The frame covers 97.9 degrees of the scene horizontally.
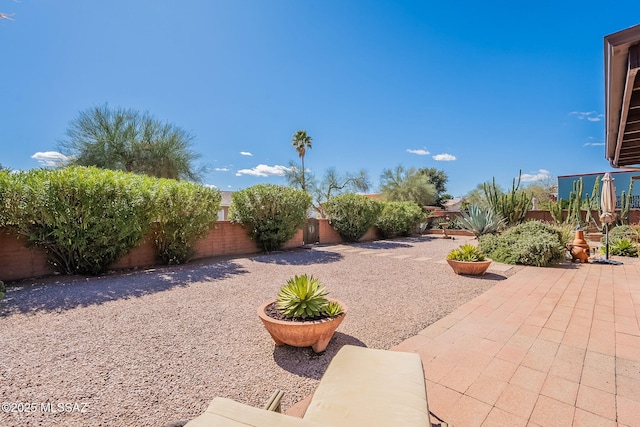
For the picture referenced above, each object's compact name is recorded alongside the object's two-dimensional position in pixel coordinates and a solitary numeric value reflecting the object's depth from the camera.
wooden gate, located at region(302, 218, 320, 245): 14.49
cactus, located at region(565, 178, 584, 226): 13.99
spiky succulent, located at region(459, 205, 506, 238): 10.89
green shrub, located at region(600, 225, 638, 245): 10.40
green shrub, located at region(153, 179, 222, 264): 7.80
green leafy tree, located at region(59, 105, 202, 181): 14.45
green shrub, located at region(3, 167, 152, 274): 5.70
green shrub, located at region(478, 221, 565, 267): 7.74
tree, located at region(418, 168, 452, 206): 35.12
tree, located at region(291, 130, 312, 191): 26.09
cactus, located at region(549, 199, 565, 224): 15.16
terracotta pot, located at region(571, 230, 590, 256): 8.41
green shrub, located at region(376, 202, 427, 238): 16.56
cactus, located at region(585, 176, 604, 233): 14.80
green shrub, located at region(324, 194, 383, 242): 14.41
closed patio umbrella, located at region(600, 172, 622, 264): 8.17
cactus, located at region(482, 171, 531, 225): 13.62
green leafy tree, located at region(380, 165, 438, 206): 29.34
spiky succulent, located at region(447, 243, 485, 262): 6.89
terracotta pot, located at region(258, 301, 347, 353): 2.82
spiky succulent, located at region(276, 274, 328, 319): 2.96
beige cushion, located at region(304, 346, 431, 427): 1.44
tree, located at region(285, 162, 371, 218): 28.06
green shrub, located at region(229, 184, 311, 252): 10.49
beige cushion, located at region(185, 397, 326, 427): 1.12
